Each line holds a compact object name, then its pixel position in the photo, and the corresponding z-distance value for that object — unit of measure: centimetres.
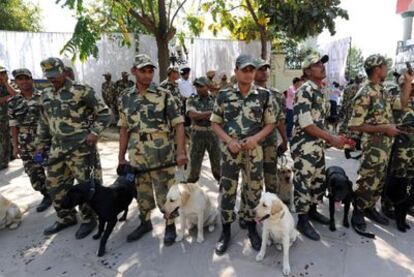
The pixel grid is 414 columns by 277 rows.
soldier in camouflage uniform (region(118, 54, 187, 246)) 352
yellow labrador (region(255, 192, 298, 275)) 305
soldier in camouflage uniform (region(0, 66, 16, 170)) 591
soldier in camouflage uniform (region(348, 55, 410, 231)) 362
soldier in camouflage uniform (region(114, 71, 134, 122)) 1026
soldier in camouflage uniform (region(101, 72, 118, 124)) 1029
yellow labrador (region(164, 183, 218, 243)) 341
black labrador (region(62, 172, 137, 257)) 346
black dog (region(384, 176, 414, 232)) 381
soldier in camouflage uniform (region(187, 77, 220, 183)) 496
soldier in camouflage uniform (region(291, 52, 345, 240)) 351
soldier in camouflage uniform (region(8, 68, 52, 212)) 470
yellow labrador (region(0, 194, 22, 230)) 417
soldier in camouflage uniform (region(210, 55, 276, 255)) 326
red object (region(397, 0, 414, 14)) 1201
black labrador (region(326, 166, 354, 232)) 370
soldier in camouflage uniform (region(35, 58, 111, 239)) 377
